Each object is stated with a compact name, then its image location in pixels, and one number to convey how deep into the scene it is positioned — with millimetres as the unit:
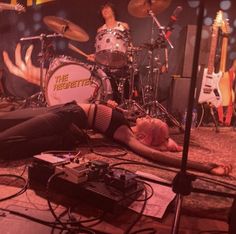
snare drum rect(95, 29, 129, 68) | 3129
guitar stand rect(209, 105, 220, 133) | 3171
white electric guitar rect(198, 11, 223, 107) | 3326
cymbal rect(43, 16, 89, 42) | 3471
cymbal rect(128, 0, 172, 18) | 3227
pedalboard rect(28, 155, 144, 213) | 1104
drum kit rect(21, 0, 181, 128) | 3012
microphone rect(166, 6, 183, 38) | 2871
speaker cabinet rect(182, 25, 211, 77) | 3330
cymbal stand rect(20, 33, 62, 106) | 3584
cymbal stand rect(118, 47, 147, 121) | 2852
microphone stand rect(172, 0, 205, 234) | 905
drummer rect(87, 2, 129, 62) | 3793
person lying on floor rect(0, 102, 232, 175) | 1616
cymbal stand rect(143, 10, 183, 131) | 2947
